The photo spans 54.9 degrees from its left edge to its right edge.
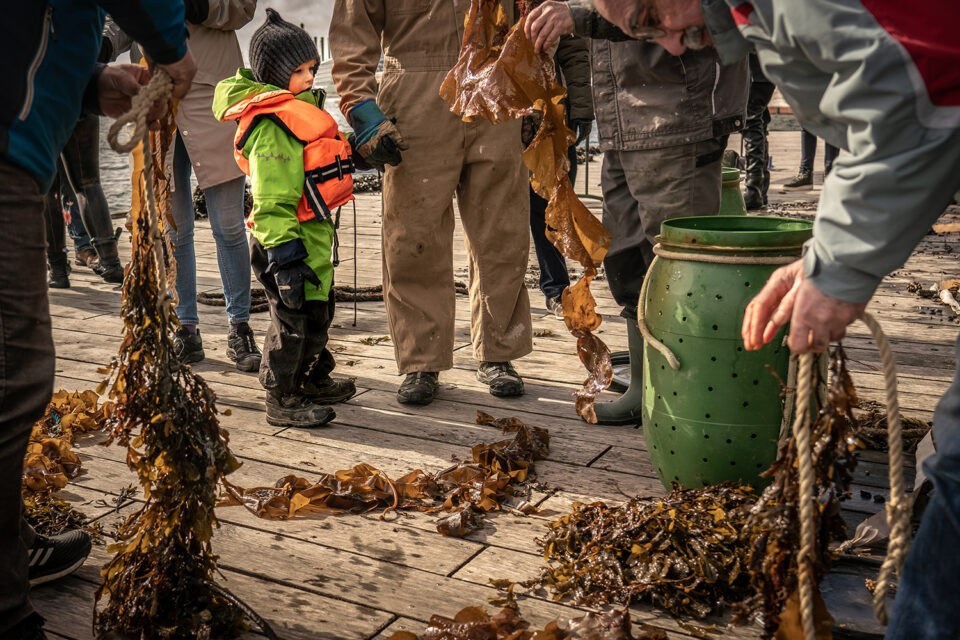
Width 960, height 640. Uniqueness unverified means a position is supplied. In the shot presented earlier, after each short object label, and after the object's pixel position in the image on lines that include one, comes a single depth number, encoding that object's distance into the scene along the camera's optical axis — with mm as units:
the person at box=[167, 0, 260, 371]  4312
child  3490
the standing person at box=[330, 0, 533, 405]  3727
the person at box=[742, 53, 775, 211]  8656
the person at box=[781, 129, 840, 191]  10258
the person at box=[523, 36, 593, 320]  4707
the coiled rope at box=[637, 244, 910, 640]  1607
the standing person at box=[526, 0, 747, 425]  3021
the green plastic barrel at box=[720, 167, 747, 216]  4676
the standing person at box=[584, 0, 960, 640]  1359
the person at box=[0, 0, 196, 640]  1845
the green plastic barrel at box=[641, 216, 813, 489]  2639
